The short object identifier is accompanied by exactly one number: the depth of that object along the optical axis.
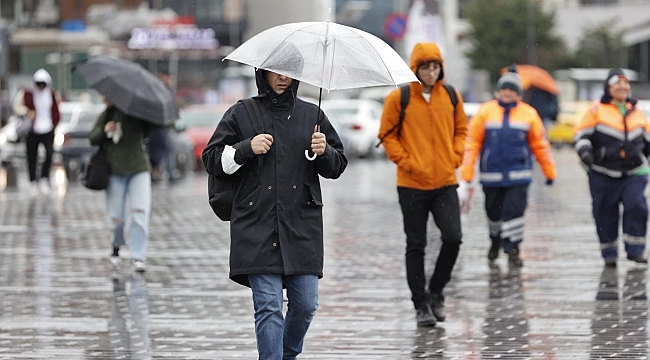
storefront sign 89.81
